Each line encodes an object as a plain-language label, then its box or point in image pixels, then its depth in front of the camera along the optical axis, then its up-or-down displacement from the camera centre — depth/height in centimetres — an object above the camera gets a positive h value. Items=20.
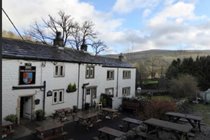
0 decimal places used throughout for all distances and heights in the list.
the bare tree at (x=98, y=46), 3195 +543
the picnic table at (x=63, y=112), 1087 -360
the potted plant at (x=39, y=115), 1045 -347
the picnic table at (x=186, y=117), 891 -302
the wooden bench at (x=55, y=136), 740 -366
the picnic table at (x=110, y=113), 1173 -376
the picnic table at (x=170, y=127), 665 -279
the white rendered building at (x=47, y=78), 947 -75
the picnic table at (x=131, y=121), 901 -335
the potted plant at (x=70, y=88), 1258 -170
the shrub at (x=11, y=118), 899 -320
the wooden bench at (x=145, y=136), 699 -334
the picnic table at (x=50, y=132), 742 -352
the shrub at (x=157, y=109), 975 -278
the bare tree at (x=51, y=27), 2687 +839
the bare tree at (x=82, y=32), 2982 +792
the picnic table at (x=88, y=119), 978 -364
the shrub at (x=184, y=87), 2024 -247
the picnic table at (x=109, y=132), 721 -330
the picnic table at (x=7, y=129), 775 -345
